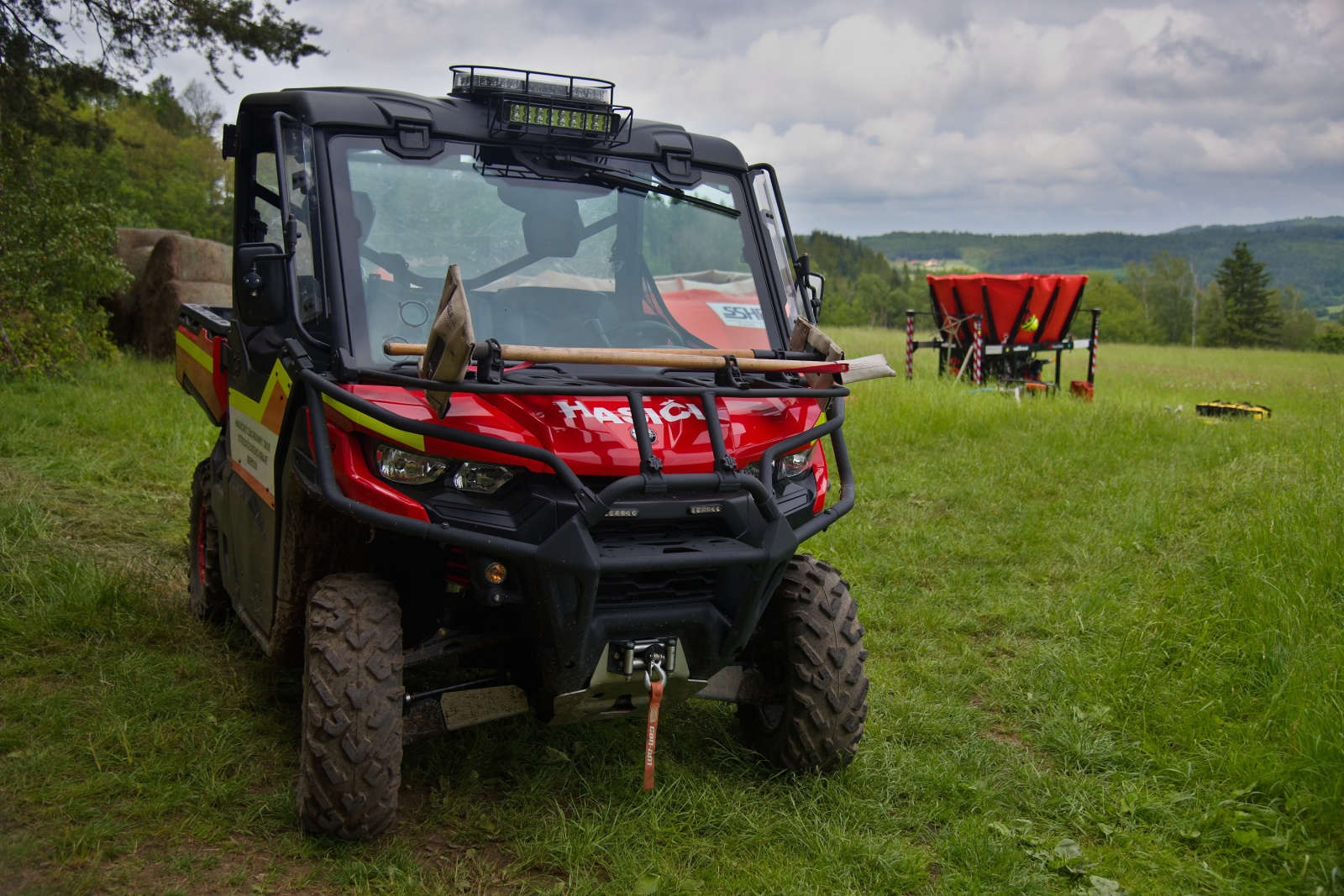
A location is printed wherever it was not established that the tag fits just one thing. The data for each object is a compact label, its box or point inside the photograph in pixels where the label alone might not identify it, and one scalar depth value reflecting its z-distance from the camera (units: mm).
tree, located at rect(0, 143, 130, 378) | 11641
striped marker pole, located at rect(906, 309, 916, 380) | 15736
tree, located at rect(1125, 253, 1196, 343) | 86750
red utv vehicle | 3127
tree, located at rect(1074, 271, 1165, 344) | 83062
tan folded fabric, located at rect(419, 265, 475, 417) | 2879
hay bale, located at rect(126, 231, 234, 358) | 14719
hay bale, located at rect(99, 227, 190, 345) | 15492
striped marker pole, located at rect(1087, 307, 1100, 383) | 15617
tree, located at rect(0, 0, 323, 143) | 10195
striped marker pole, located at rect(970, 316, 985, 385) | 15711
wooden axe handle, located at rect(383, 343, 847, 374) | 3150
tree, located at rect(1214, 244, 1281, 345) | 68312
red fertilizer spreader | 15914
